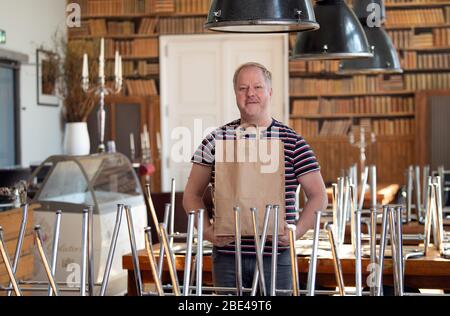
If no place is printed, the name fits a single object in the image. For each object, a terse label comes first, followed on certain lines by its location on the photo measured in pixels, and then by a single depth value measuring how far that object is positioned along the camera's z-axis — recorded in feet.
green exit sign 28.53
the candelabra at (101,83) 21.70
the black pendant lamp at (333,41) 15.65
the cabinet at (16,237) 15.66
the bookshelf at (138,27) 35.29
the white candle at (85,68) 21.93
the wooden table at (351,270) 11.19
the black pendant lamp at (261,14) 10.21
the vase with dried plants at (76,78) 27.66
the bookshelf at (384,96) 33.96
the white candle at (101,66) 21.48
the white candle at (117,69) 22.10
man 9.41
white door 35.50
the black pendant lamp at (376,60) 20.56
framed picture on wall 32.50
